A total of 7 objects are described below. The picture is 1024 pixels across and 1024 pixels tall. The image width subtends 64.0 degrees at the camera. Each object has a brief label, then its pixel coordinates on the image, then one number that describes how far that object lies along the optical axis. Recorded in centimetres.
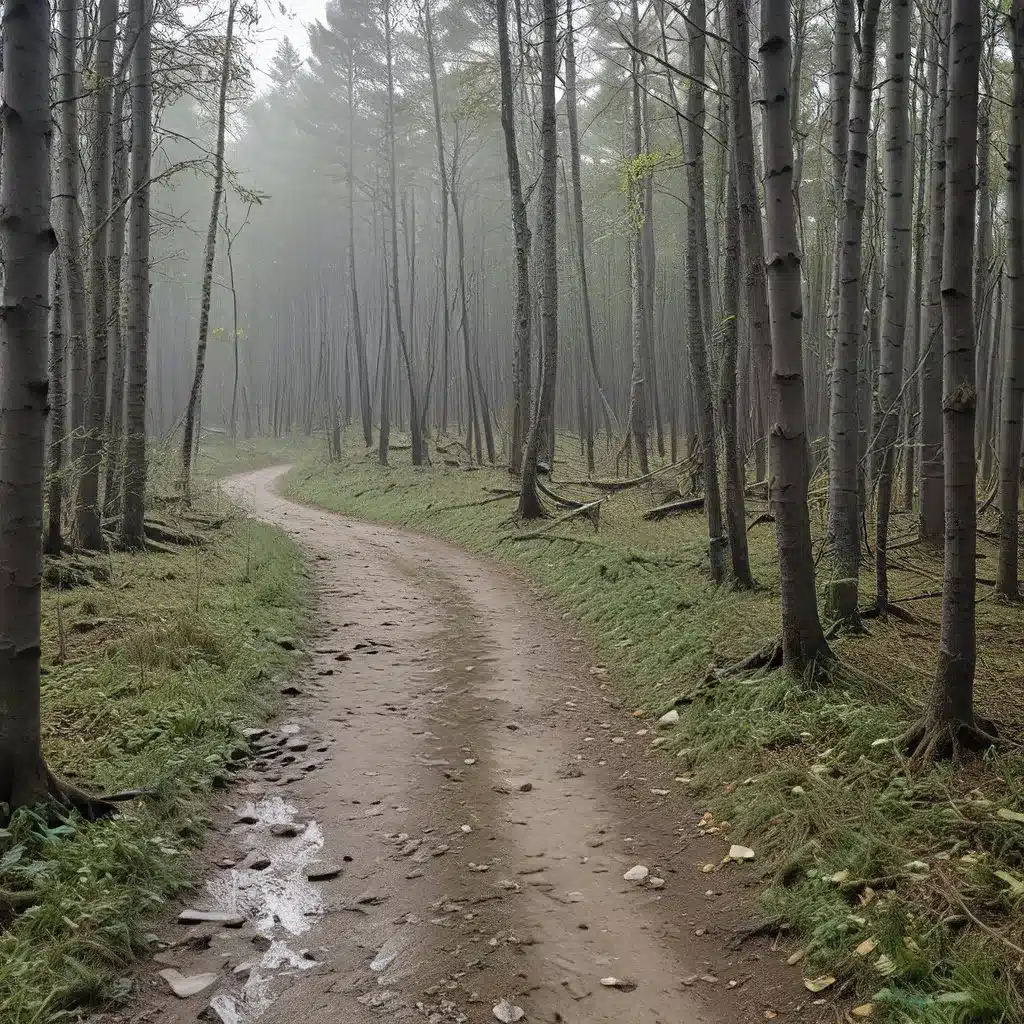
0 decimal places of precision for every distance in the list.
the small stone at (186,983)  308
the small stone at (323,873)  390
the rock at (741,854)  399
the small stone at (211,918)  353
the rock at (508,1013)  295
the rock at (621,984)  313
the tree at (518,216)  1322
